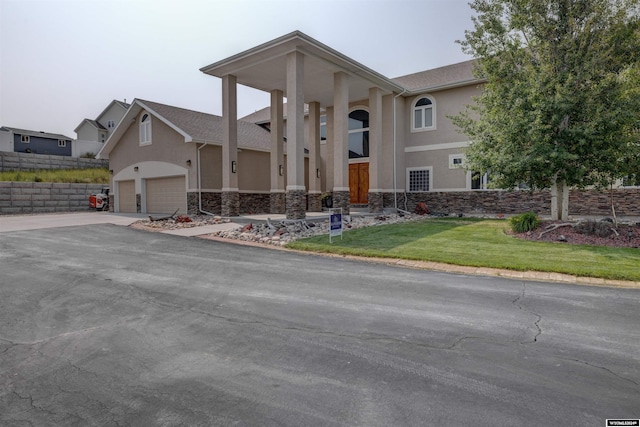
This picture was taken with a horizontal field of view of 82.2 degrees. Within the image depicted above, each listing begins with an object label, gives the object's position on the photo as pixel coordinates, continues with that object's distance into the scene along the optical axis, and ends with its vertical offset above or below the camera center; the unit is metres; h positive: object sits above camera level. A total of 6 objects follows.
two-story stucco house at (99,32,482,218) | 16.02 +2.88
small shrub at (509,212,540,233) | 11.12 -0.83
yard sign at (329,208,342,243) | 10.16 -0.78
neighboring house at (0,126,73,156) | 36.94 +6.08
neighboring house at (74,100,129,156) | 44.94 +9.45
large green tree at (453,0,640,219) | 10.11 +2.98
